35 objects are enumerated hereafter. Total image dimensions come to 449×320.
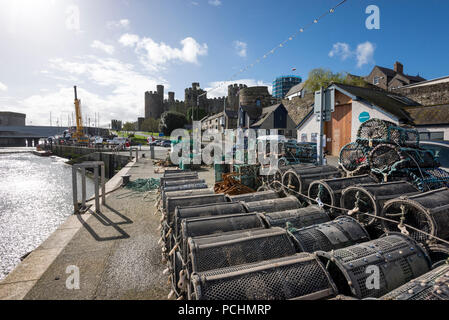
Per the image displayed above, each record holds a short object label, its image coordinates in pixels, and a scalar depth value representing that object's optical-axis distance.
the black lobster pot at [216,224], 3.46
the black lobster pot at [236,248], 2.79
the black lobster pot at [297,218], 4.03
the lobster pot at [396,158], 5.18
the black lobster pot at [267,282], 2.26
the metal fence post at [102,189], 8.39
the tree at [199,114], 71.40
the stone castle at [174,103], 85.56
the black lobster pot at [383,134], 5.73
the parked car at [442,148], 7.74
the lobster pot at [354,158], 6.02
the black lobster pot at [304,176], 5.81
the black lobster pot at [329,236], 3.29
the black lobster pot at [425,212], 3.26
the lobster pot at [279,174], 6.57
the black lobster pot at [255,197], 5.57
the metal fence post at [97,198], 7.45
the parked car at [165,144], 44.82
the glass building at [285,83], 104.56
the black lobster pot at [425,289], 2.09
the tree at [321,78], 36.57
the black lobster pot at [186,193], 5.38
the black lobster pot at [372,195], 4.06
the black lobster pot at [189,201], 4.61
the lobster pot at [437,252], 2.98
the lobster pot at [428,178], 4.91
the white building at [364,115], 12.57
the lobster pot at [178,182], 6.46
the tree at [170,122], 65.44
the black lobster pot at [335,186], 4.81
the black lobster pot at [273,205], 4.75
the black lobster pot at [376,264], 2.48
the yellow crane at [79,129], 59.12
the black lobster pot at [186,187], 6.03
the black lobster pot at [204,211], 3.99
